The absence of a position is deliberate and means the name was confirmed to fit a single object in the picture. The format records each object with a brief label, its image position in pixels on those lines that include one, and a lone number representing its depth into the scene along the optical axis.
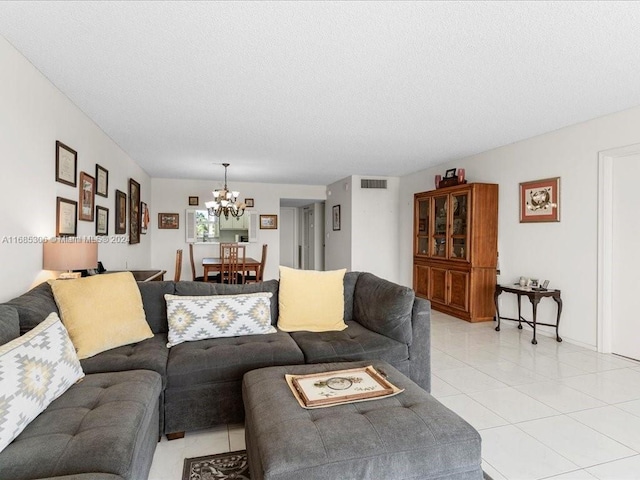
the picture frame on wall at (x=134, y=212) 5.12
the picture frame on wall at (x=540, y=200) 3.98
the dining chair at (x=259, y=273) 5.81
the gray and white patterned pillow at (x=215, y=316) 2.33
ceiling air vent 6.82
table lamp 2.45
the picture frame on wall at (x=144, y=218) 5.88
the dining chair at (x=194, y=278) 5.93
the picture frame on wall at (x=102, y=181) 3.69
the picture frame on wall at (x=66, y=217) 2.78
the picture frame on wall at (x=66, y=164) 2.78
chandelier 5.88
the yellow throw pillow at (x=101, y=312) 1.99
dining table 5.71
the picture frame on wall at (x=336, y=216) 7.51
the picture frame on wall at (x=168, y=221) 7.16
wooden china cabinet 4.70
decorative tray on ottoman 1.54
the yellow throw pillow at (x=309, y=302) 2.69
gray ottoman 1.22
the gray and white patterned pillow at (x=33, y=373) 1.22
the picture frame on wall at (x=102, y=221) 3.70
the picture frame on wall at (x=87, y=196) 3.25
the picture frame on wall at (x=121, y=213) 4.37
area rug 1.69
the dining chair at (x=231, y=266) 5.33
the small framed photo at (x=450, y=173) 5.22
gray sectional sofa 1.19
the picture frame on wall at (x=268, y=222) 7.69
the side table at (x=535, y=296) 3.84
